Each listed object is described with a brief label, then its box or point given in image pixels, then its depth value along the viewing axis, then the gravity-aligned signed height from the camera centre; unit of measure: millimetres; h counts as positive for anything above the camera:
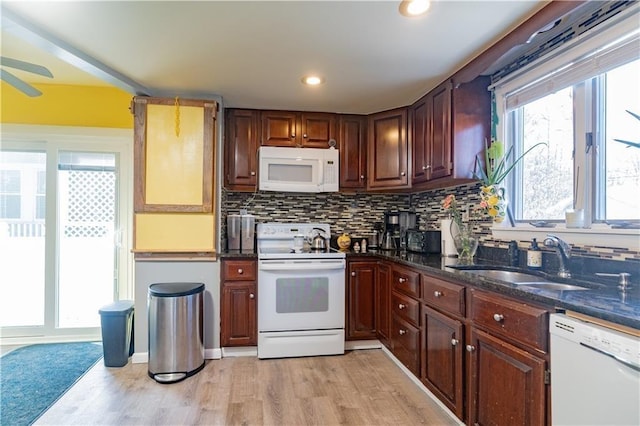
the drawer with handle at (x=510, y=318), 1363 -452
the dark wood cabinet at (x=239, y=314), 2971 -863
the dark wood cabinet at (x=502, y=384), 1382 -741
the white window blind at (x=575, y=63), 1620 +821
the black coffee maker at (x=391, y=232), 3537 -190
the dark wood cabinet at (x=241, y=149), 3305 +602
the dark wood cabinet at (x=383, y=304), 2918 -779
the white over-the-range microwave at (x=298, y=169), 3207 +405
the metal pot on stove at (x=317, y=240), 3404 -266
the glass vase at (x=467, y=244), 2473 -215
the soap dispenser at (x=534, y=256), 2008 -242
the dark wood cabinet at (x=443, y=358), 1883 -842
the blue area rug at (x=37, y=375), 2168 -1224
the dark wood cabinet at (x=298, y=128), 3355 +818
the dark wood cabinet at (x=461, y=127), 2500 +630
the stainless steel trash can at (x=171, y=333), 2580 -902
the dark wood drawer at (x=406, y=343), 2383 -947
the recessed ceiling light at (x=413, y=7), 1658 +1001
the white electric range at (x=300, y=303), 2945 -773
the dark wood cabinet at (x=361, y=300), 3129 -778
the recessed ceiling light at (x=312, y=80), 2588 +1001
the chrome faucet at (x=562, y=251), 1785 -188
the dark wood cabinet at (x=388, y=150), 3250 +604
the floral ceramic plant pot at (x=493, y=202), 2303 +78
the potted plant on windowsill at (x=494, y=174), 2316 +276
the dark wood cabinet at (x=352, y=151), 3467 +617
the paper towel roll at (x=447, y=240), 2760 -214
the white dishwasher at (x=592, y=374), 1016 -509
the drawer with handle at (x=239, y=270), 2980 -490
